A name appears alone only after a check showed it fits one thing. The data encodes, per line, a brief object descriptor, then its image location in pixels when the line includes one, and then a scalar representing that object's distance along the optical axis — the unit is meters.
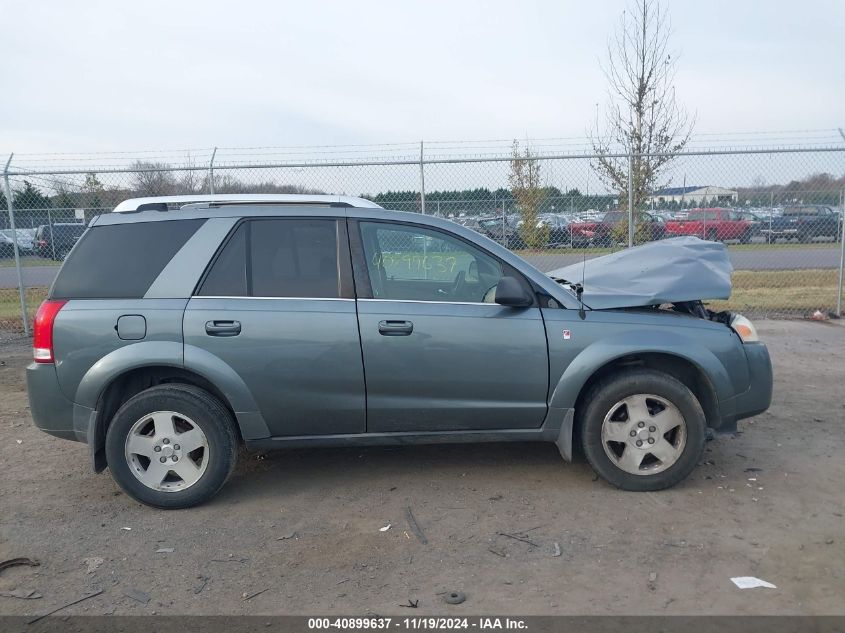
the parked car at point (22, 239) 11.73
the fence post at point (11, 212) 9.55
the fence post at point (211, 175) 9.26
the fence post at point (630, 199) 9.08
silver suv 4.25
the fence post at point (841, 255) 9.76
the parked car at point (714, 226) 10.66
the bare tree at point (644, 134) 11.54
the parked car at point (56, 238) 11.72
